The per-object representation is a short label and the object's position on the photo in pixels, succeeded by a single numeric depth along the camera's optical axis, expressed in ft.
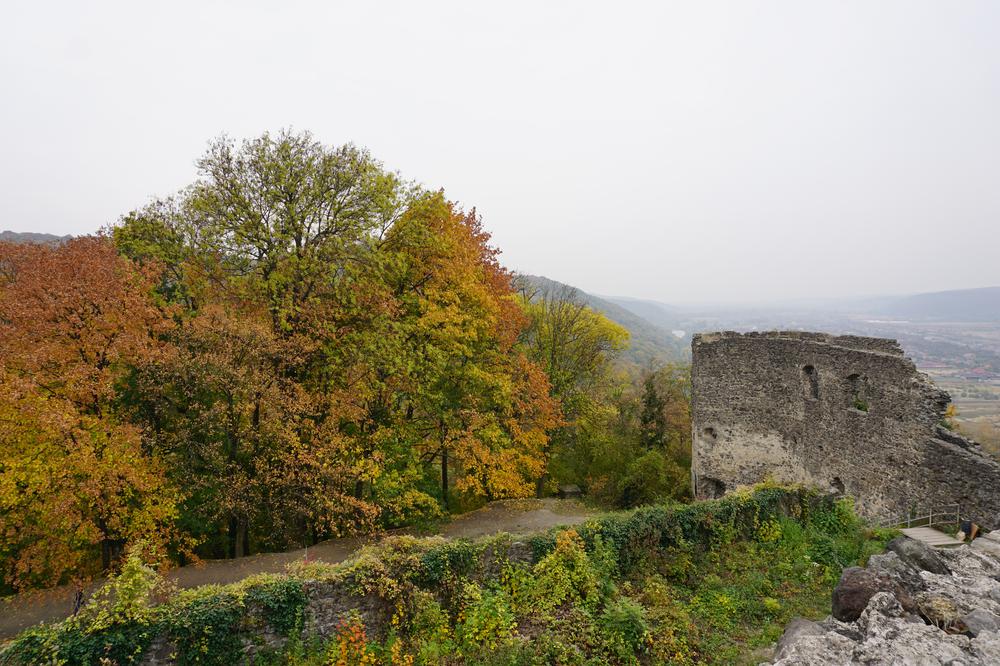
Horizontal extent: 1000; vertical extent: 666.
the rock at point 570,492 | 73.31
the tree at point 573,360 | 76.28
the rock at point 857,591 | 21.07
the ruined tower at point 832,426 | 40.50
